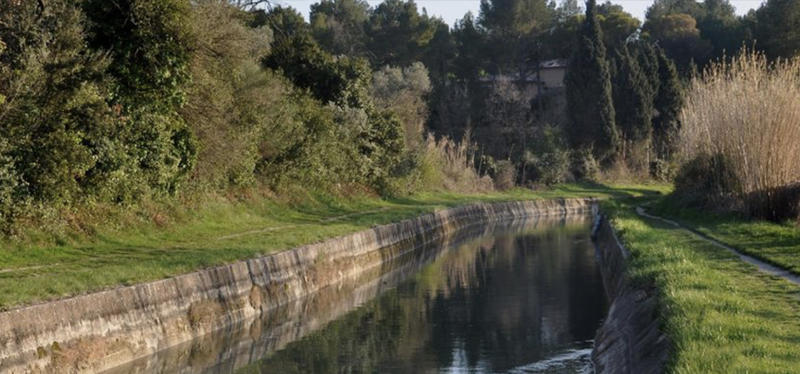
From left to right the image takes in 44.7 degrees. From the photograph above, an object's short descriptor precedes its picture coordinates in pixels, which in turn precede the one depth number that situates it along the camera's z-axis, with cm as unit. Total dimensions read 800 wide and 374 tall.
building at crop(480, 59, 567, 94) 9550
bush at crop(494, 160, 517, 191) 6950
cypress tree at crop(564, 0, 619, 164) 7675
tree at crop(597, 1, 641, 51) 10500
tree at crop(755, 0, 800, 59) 7169
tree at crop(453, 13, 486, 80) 9250
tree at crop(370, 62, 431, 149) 5809
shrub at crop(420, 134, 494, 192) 5903
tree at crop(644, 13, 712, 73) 9794
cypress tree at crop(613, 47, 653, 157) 8156
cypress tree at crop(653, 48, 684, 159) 8494
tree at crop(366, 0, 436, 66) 9012
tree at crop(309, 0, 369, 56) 8412
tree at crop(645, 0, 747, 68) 9669
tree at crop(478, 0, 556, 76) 9438
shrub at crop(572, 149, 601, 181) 7756
